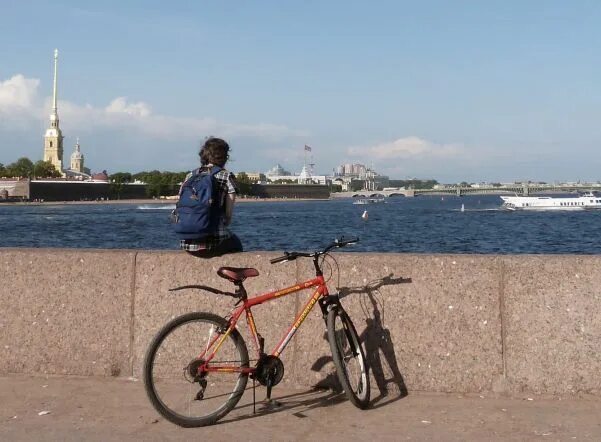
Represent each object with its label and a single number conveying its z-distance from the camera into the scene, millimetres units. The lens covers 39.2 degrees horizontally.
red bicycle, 4645
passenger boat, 112244
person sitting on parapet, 5088
